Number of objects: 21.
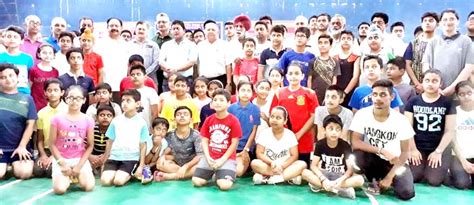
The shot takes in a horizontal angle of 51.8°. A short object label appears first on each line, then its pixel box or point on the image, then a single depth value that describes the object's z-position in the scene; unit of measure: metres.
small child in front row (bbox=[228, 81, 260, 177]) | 5.09
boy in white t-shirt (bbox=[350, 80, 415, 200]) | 4.39
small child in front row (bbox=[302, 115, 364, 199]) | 4.32
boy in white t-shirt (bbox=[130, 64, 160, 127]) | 5.41
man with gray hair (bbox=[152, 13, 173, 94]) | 6.72
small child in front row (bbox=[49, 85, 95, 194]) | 4.50
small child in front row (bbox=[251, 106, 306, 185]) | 4.73
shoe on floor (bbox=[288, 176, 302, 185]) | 4.76
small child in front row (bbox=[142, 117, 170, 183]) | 5.06
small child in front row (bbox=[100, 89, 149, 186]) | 4.79
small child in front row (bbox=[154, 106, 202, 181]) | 4.94
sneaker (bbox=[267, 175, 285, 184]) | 4.73
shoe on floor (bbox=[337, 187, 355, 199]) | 4.28
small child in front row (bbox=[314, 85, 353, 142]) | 4.85
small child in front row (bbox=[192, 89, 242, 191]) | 4.70
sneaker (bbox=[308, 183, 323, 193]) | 4.50
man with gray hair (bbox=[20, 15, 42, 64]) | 6.09
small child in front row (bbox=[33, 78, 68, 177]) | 4.96
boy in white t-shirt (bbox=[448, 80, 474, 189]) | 4.88
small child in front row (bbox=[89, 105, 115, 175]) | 5.02
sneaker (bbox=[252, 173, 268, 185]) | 4.76
